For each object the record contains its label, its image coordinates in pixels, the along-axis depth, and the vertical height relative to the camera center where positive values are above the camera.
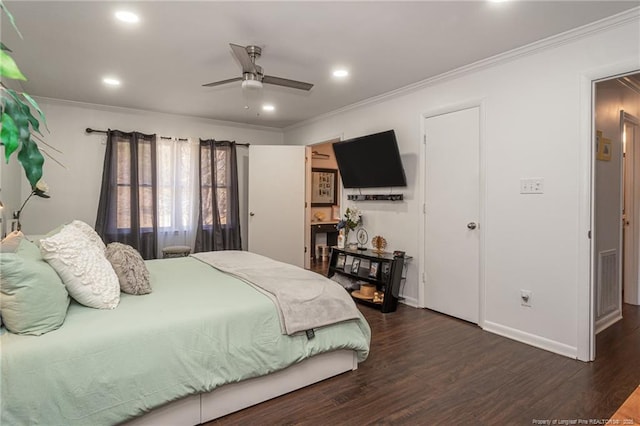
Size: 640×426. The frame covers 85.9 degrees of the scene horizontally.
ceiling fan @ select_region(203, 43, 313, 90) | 2.52 +1.10
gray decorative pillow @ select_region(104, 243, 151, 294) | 2.09 -0.39
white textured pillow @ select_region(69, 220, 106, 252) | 2.34 -0.17
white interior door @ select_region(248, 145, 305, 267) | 5.45 +0.10
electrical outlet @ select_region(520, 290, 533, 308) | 2.91 -0.76
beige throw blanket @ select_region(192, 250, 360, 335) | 2.09 -0.57
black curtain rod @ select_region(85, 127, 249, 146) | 4.62 +1.06
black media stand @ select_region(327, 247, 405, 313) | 3.71 -0.74
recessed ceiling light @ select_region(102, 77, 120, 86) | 3.69 +1.39
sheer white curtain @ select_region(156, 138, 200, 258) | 5.07 +0.26
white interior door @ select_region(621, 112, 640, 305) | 3.94 -0.06
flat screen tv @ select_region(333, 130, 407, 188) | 3.94 +0.58
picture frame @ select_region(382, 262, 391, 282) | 3.75 -0.70
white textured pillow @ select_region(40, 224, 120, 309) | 1.74 -0.32
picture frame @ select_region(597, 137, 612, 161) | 3.19 +0.56
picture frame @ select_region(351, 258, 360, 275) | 4.18 -0.71
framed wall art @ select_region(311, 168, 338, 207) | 7.13 +0.44
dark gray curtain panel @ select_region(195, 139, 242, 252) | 5.35 +0.15
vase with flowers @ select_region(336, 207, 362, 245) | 4.53 -0.17
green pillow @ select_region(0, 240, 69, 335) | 1.45 -0.39
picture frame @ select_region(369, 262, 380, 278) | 3.94 -0.72
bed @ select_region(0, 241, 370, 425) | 1.42 -0.75
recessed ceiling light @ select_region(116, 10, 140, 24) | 2.37 +1.35
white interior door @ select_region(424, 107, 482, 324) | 3.35 -0.06
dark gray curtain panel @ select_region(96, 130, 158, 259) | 4.64 +0.21
